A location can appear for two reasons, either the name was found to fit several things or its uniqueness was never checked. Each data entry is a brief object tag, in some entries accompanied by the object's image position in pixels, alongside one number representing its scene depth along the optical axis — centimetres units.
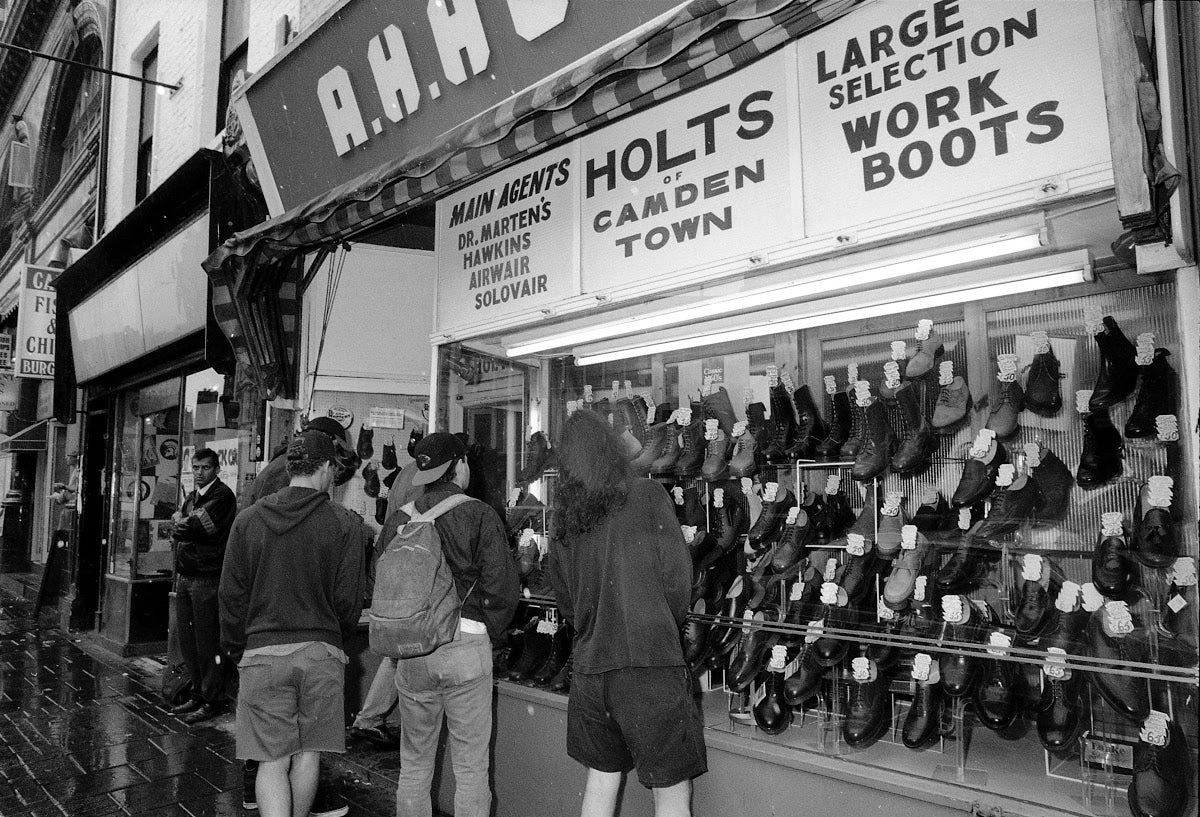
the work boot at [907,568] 306
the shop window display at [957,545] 255
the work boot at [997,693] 278
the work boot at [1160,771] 229
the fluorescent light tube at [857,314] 314
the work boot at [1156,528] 249
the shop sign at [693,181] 321
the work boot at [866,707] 300
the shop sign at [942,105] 247
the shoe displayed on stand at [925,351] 331
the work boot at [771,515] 365
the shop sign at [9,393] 1377
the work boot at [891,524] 322
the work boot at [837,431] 352
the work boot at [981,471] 304
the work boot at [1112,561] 260
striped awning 262
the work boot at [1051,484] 292
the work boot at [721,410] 399
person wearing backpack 331
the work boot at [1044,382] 300
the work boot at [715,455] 384
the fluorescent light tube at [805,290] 293
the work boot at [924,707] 288
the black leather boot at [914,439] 326
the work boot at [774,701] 321
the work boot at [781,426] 367
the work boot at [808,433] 360
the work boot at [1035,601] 273
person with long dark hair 268
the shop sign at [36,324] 1097
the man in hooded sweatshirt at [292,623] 341
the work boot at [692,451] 396
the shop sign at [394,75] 396
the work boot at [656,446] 405
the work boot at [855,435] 344
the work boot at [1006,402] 308
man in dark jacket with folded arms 594
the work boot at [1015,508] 294
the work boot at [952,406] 324
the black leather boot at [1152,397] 259
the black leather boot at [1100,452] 281
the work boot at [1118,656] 246
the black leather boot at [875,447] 333
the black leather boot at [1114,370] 275
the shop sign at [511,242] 412
